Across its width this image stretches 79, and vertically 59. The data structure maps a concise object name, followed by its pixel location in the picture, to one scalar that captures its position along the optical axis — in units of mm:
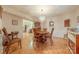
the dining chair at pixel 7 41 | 1124
